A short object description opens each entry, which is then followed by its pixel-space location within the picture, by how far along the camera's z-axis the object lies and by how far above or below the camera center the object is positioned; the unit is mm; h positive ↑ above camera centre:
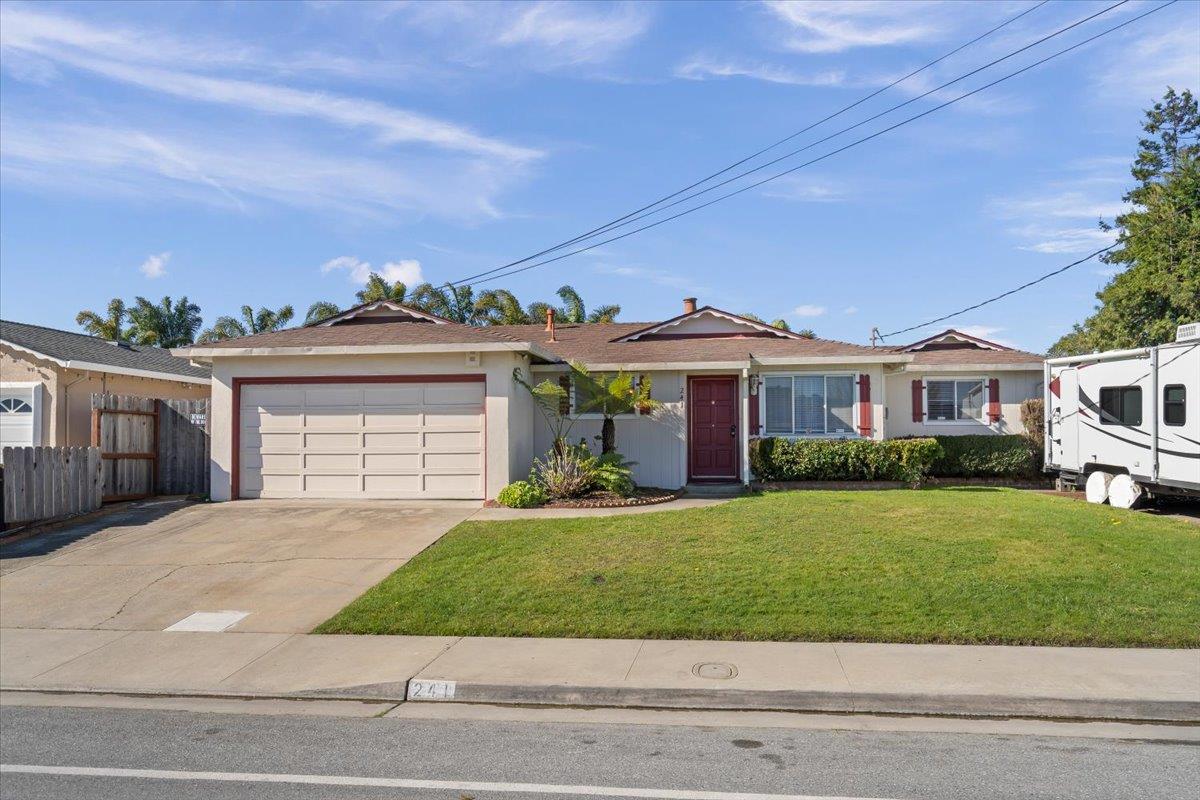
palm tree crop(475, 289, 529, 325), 34312 +4865
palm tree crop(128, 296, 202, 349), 41656 +5202
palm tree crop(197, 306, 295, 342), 40062 +4946
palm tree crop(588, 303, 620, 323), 36916 +4896
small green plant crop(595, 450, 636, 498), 14562 -973
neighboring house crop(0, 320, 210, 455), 16728 +759
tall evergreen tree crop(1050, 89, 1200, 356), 24984 +5027
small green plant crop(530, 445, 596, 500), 14438 -967
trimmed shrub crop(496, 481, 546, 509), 13883 -1284
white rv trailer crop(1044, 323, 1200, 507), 12422 +34
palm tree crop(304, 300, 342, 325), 37594 +5158
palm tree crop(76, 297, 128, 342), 39406 +4623
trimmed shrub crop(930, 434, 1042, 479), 17906 -750
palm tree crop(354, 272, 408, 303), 34781 +5665
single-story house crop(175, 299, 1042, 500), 15055 +419
